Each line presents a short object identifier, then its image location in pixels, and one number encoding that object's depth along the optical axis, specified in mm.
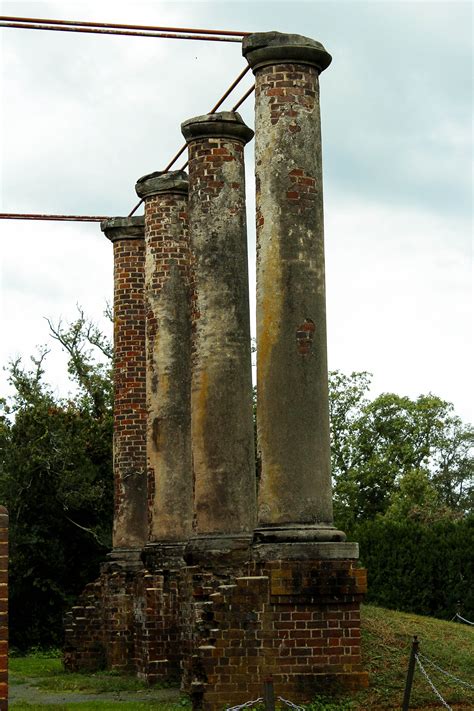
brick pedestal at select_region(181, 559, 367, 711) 13570
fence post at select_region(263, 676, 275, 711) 10562
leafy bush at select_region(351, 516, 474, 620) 27156
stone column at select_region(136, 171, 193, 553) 20328
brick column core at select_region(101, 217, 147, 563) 22281
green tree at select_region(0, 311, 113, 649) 30500
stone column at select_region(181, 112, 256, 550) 17109
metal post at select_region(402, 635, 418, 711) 12503
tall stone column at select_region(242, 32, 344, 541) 13969
